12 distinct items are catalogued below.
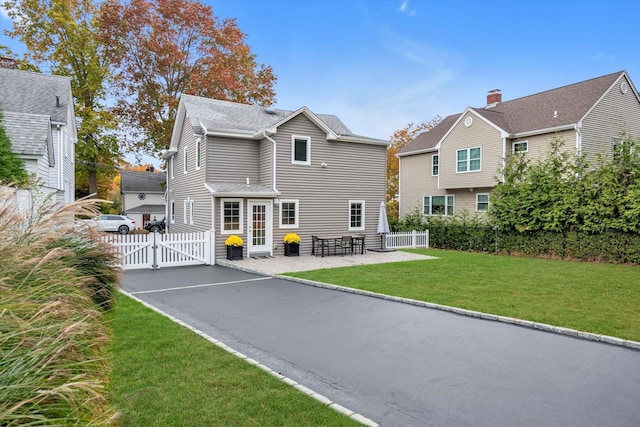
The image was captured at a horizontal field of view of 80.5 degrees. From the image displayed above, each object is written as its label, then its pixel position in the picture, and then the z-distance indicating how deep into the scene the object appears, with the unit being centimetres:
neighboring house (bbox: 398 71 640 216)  1958
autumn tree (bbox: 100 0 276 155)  2581
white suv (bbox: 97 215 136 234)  3011
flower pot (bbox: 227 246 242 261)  1511
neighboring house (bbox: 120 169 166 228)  4094
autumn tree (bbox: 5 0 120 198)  2531
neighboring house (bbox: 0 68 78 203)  1246
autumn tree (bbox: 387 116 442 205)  3803
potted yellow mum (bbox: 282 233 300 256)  1636
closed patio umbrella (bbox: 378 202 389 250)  1828
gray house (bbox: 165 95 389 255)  1605
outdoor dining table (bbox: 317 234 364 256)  1659
